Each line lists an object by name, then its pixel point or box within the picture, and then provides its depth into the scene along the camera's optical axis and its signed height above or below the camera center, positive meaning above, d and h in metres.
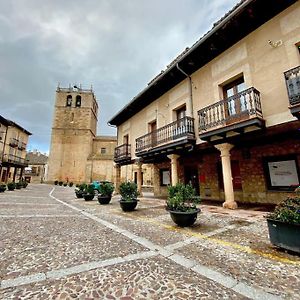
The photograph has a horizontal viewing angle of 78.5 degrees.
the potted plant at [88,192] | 11.94 -0.51
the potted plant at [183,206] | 4.85 -0.60
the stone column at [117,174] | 16.36 +0.90
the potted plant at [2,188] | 16.15 -0.27
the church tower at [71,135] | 35.94 +10.13
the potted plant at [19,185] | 21.27 -0.07
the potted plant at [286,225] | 2.99 -0.69
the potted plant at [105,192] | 9.93 -0.42
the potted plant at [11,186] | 18.85 -0.11
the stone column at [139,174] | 13.41 +0.73
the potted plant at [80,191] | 13.54 -0.48
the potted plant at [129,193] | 7.70 -0.38
